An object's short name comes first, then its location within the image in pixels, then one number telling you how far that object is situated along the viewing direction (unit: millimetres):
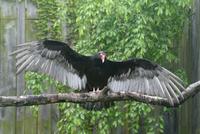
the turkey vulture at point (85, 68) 8402
